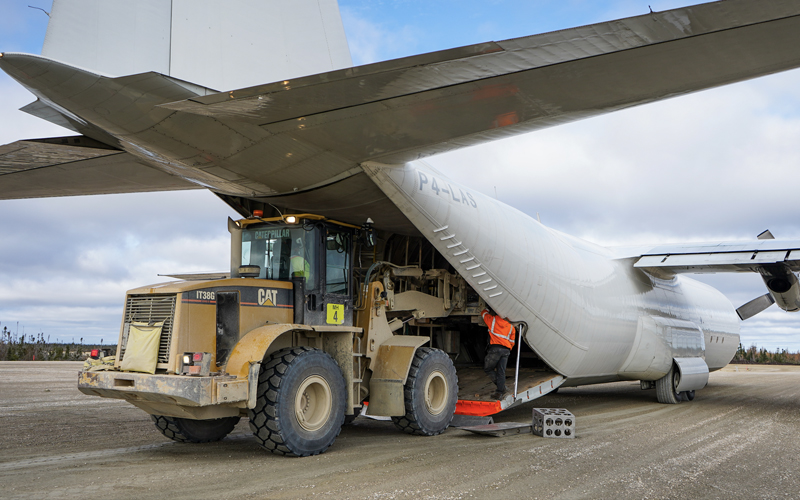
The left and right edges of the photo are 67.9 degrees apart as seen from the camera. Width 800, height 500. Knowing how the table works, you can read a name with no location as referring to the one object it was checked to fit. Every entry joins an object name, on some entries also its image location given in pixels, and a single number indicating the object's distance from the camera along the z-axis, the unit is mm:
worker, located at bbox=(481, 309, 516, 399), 9461
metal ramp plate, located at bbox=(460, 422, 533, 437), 8359
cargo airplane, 5027
